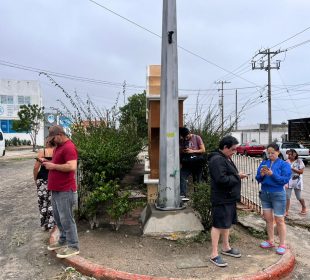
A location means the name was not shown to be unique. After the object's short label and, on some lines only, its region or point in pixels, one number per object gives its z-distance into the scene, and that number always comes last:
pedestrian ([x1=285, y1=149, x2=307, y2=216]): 5.73
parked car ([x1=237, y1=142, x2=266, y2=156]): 23.63
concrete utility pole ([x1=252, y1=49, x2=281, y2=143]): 25.39
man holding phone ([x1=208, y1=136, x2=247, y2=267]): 3.29
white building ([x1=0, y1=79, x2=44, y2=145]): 32.25
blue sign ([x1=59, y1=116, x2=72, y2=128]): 6.64
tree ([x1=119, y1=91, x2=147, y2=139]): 7.54
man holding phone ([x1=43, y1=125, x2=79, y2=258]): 3.38
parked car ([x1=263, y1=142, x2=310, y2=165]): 17.14
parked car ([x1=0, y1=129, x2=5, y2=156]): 18.75
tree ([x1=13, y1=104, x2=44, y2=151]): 26.32
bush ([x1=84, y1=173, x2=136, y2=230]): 4.01
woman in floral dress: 4.08
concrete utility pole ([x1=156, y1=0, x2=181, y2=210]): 4.04
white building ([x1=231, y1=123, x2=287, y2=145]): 40.00
